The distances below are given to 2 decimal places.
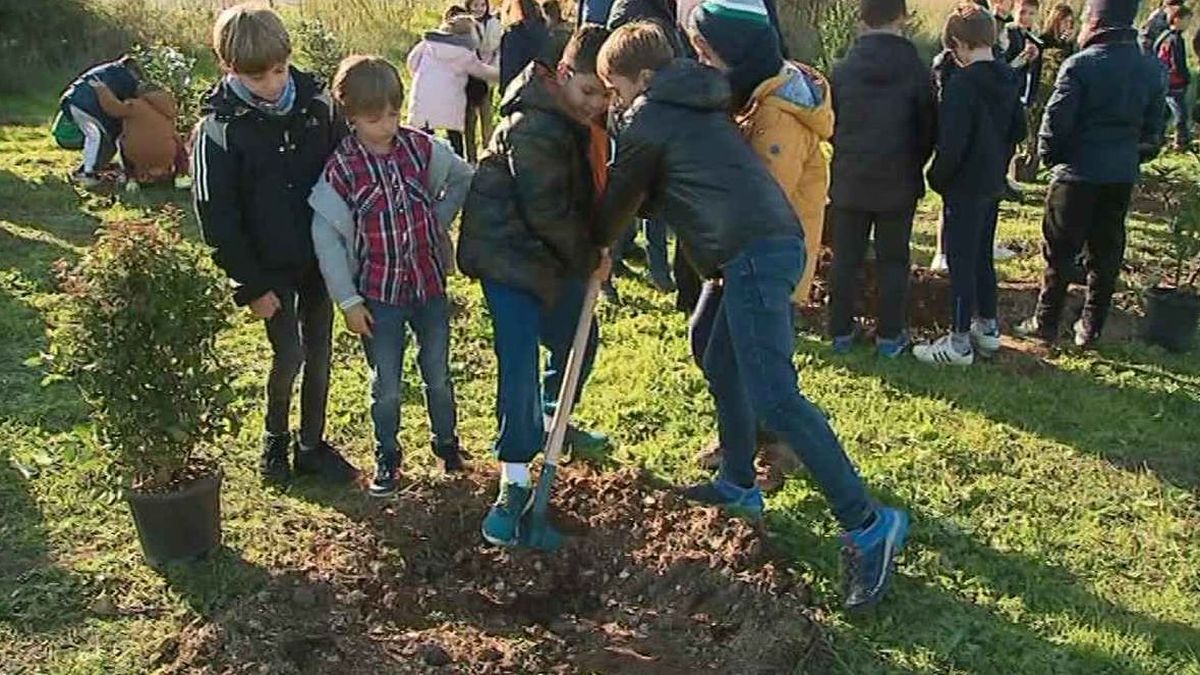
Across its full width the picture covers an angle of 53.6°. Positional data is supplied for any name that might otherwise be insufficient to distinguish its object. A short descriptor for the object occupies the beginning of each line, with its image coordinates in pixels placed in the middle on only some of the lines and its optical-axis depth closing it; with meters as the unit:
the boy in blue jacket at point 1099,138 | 5.63
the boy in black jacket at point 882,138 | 5.39
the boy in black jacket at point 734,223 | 3.54
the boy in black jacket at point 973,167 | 5.41
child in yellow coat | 4.14
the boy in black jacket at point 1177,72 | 11.77
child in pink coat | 9.23
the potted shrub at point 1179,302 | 6.07
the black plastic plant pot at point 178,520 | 3.89
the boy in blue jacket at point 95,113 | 9.60
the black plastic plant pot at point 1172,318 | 6.06
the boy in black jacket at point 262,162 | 3.78
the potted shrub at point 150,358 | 3.66
